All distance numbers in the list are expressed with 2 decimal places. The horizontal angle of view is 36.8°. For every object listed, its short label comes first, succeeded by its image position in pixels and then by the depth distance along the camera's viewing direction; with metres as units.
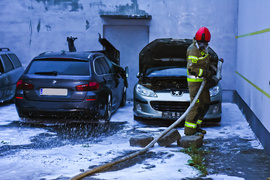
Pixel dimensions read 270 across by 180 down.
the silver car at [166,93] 8.90
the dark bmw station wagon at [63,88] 8.42
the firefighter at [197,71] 7.68
